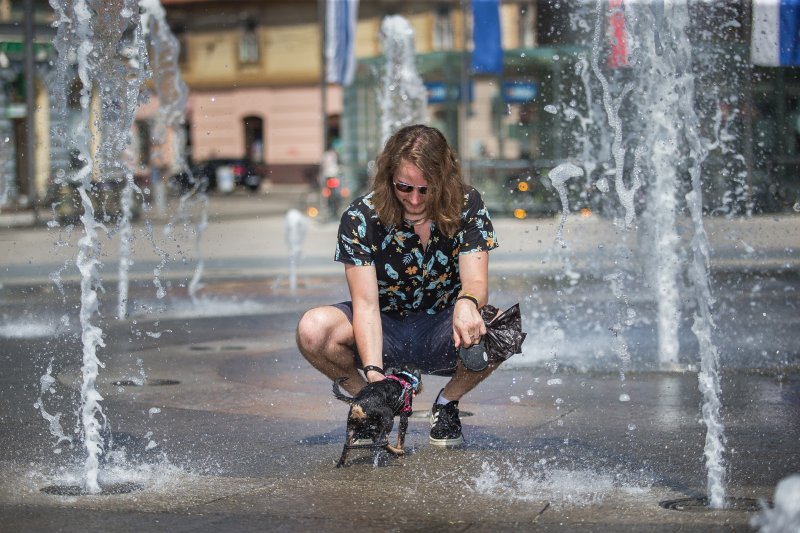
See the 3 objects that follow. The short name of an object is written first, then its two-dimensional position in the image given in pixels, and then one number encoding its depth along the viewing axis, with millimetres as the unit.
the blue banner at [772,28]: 13578
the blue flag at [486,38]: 23219
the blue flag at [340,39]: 23531
